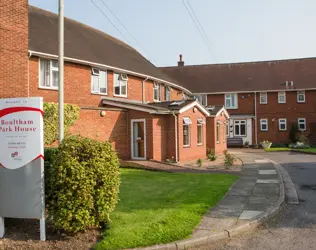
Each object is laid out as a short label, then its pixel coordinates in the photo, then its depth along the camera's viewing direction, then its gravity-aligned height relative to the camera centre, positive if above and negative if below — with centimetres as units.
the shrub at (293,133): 3550 -30
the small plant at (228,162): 1599 -146
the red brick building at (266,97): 3672 +372
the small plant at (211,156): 2031 -150
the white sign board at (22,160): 575 -46
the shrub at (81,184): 561 -87
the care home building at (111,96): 1678 +206
